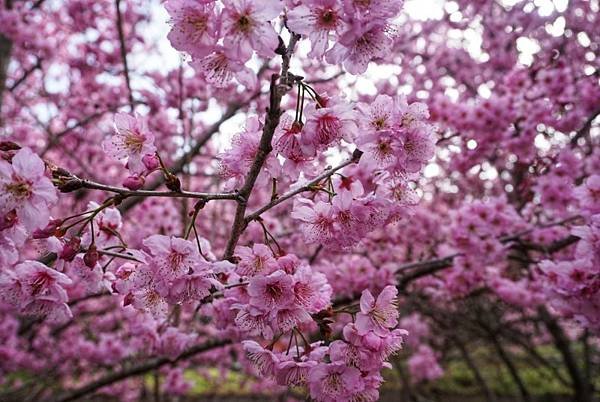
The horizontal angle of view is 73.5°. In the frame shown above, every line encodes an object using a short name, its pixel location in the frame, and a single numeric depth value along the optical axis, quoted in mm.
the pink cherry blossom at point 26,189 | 214
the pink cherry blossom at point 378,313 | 246
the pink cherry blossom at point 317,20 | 208
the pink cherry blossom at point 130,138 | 261
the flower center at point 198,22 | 206
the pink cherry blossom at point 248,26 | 201
